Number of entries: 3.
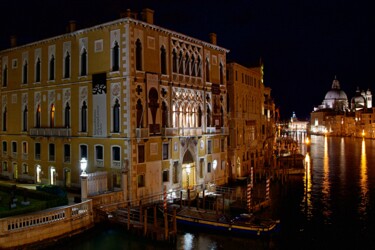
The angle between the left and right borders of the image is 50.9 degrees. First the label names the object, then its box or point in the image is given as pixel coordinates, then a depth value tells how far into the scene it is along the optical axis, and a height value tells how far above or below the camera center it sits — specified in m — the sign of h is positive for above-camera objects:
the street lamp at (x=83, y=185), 23.94 -3.23
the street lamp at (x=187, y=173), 31.39 -3.39
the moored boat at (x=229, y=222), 23.88 -5.82
